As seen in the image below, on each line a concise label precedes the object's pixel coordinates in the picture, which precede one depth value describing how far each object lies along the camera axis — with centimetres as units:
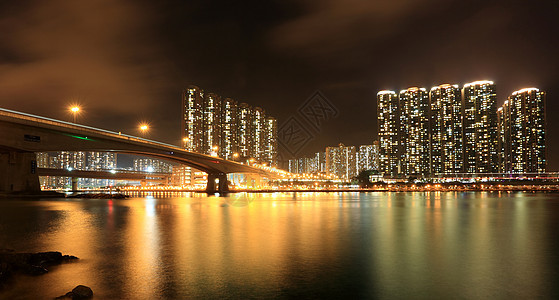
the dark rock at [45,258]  1338
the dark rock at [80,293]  970
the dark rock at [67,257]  1437
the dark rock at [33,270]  1214
